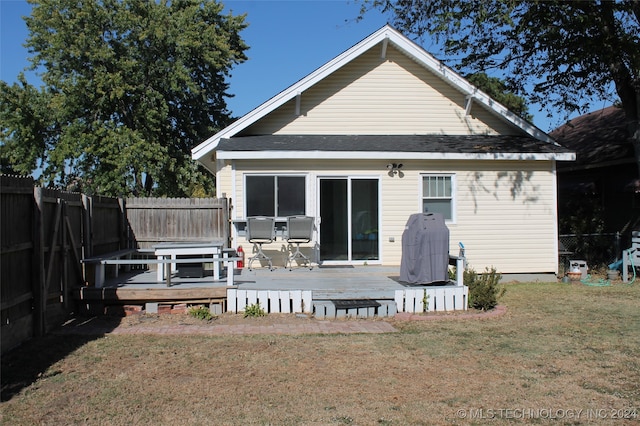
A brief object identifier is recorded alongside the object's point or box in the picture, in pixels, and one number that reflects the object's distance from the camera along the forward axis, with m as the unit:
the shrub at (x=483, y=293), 8.78
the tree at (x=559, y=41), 12.66
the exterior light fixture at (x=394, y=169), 12.34
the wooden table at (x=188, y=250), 9.49
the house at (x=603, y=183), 15.26
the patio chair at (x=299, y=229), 11.20
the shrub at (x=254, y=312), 8.51
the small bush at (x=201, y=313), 8.34
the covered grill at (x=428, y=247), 9.05
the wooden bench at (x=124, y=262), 8.48
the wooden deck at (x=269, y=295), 8.60
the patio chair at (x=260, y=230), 11.15
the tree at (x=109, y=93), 24.95
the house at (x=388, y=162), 12.16
